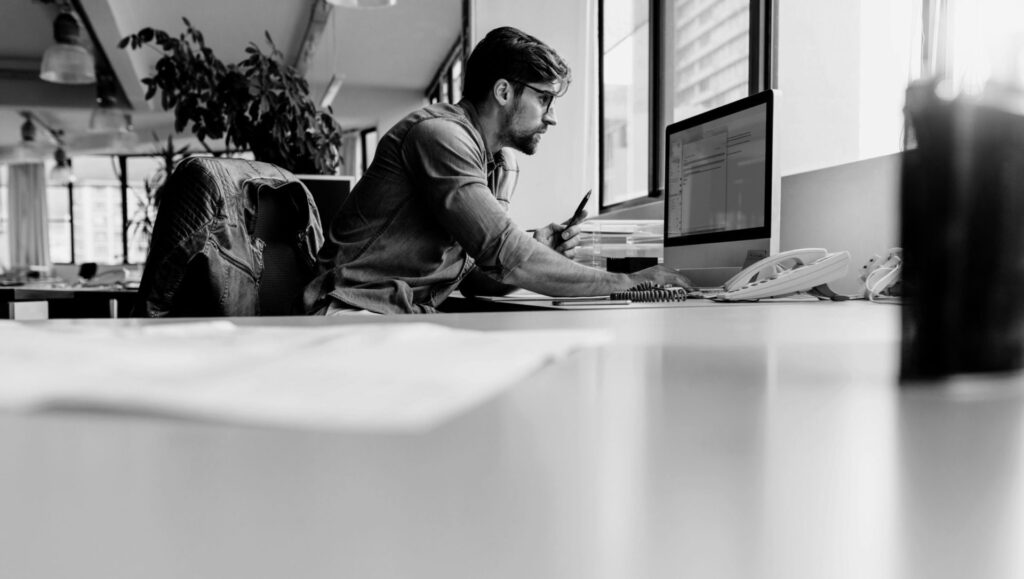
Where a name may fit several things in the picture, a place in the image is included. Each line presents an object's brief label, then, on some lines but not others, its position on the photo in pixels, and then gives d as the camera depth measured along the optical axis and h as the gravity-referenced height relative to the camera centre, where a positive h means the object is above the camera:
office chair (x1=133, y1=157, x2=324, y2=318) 1.69 +0.06
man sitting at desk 1.83 +0.14
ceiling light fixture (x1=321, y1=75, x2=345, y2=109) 6.74 +1.63
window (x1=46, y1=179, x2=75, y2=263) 12.48 +0.73
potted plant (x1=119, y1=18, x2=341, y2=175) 3.61 +0.76
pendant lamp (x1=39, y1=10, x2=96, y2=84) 4.79 +1.29
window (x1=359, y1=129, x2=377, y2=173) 10.04 +1.65
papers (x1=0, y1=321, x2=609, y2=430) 0.24 -0.04
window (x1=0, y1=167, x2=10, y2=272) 12.27 +0.74
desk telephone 1.48 +0.00
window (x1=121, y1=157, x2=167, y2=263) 11.90 +1.49
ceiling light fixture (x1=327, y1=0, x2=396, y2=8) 3.61 +1.23
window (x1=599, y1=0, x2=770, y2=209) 2.99 +0.91
